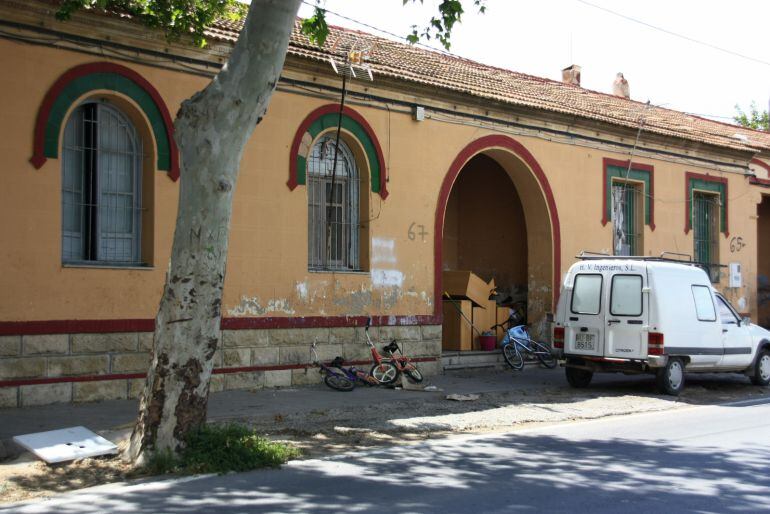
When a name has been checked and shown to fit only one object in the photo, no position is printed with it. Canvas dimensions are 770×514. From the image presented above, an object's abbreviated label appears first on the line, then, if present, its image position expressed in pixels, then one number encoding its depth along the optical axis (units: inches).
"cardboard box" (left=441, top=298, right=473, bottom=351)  692.7
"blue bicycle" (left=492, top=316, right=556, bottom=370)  676.1
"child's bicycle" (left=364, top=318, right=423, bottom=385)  555.2
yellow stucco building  452.8
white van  542.0
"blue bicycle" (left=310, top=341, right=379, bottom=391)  535.5
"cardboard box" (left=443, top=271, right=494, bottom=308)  693.3
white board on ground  322.3
